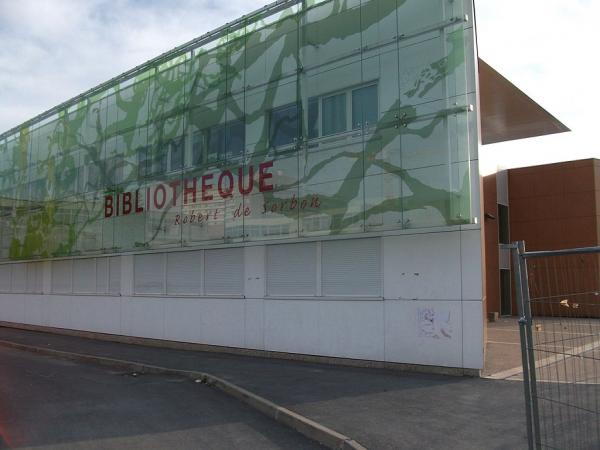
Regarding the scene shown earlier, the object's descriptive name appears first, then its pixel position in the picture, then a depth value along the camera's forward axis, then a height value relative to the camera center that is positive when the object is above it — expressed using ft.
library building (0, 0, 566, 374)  36.09 +7.72
